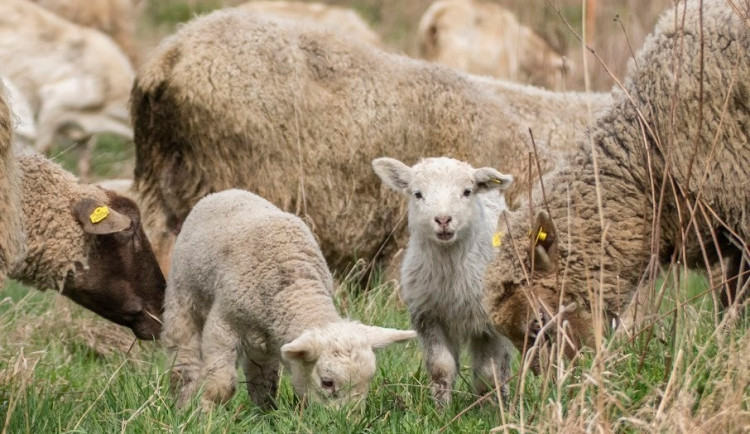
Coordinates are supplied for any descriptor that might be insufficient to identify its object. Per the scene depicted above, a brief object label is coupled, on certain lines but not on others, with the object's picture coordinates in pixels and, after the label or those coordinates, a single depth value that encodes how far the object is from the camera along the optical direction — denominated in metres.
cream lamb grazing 10.74
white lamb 12.18
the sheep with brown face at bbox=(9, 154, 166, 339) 13.48
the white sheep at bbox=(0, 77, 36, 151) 24.22
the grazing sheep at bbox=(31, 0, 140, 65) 34.62
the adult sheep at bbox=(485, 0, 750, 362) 11.60
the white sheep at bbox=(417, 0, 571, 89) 28.97
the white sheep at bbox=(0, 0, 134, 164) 28.33
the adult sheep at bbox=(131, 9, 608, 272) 16.45
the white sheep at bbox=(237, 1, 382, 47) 29.17
